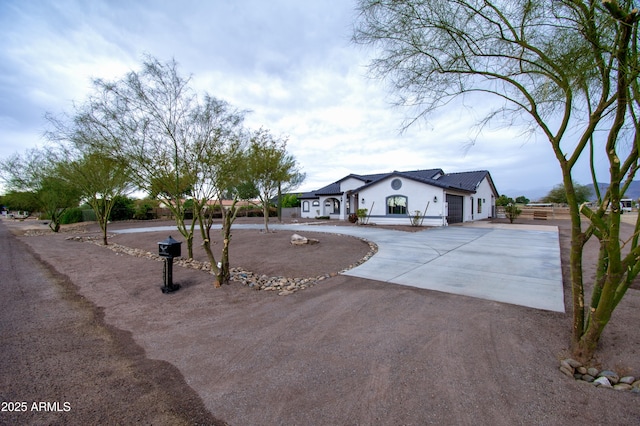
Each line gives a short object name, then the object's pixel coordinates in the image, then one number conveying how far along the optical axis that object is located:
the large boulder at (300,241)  10.79
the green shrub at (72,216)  28.50
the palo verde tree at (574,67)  2.61
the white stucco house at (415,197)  19.41
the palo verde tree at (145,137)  6.37
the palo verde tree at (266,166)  14.17
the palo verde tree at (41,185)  18.20
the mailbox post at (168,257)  5.57
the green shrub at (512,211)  22.23
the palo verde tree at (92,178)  12.02
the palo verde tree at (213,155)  6.89
